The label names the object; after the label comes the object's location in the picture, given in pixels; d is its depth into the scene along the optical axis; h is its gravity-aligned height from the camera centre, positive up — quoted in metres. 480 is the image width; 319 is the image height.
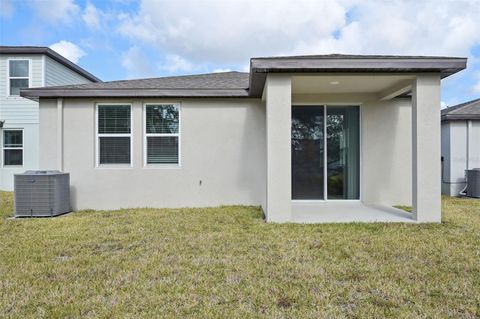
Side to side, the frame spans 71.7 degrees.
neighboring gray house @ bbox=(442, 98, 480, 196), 10.95 +0.32
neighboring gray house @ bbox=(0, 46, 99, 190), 13.45 +1.91
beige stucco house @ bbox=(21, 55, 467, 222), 8.29 +0.39
